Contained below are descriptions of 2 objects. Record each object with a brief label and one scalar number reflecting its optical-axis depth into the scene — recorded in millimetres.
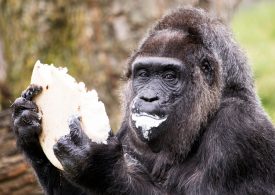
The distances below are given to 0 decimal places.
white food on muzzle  12977
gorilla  12992
